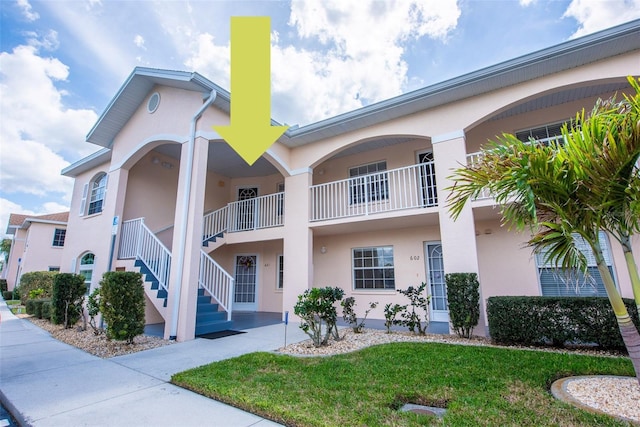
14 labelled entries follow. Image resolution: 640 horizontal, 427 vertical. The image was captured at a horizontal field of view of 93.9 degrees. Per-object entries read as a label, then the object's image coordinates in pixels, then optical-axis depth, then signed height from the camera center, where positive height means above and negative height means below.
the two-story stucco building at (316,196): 7.29 +2.87
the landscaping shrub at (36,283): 14.09 -0.10
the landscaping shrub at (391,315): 7.64 -0.94
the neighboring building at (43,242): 20.22 +2.64
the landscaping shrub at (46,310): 10.13 -0.97
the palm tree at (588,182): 3.07 +1.01
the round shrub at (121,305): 6.18 -0.52
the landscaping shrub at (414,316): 7.33 -0.93
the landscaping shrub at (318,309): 6.40 -0.64
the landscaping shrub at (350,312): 7.84 -0.89
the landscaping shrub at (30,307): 11.40 -0.97
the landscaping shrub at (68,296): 8.52 -0.43
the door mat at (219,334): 7.34 -1.37
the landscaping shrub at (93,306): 7.04 -0.59
